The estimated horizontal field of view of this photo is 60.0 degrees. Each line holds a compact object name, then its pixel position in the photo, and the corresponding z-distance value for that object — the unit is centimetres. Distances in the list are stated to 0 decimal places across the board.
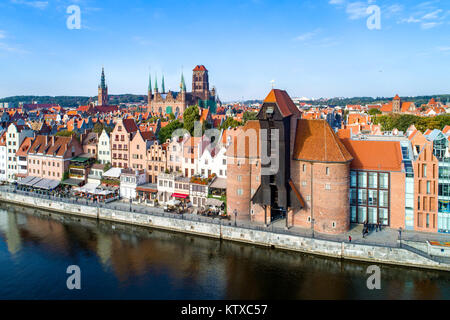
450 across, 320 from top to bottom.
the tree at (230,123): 9198
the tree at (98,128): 8512
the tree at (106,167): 6736
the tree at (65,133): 8302
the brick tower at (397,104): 16938
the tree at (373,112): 15700
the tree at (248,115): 13238
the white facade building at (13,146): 7688
